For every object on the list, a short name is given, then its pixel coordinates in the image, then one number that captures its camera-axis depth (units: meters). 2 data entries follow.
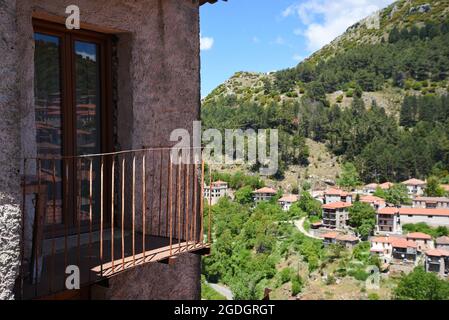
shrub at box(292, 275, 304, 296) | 51.16
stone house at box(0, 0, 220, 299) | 3.15
